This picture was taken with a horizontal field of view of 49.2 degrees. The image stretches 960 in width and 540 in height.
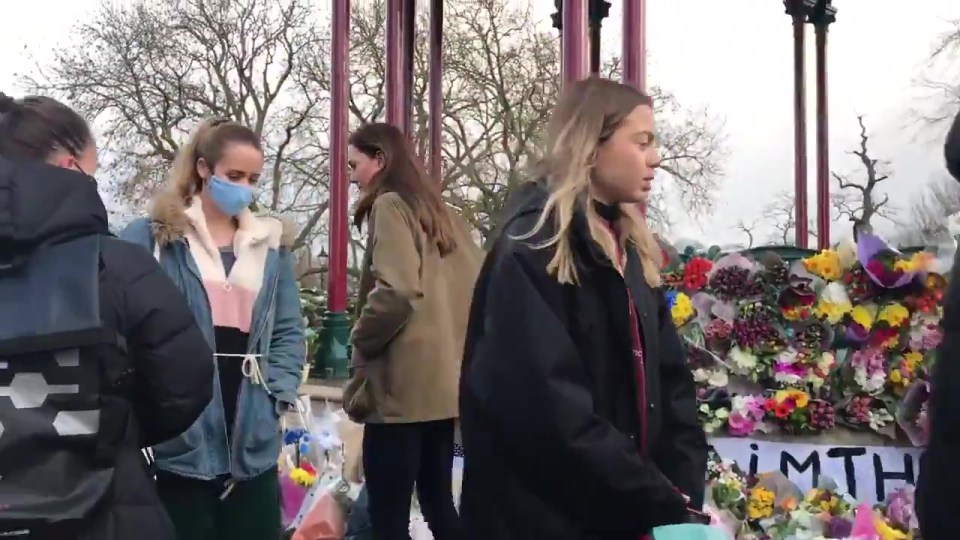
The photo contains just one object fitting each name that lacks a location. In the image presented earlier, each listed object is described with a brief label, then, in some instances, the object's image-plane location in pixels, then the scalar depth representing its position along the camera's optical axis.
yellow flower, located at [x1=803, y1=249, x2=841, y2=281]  4.27
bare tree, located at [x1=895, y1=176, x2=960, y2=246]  22.34
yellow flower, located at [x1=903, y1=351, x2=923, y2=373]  4.14
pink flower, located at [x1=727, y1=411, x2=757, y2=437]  4.25
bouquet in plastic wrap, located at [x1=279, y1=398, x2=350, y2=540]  4.42
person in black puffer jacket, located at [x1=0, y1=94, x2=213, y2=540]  1.91
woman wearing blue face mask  2.90
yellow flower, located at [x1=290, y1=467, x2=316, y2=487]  4.76
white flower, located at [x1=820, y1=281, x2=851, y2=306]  4.23
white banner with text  4.11
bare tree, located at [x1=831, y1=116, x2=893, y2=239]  23.78
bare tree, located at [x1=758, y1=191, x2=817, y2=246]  25.48
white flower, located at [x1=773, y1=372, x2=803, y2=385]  4.25
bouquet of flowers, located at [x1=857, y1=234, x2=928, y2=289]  4.12
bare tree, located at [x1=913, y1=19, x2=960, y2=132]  23.22
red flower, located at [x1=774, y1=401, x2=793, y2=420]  4.19
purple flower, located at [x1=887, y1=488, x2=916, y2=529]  3.95
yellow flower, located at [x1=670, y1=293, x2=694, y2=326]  4.37
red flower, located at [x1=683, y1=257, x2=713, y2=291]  4.44
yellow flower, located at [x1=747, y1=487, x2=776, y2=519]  4.07
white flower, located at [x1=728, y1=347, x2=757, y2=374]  4.29
